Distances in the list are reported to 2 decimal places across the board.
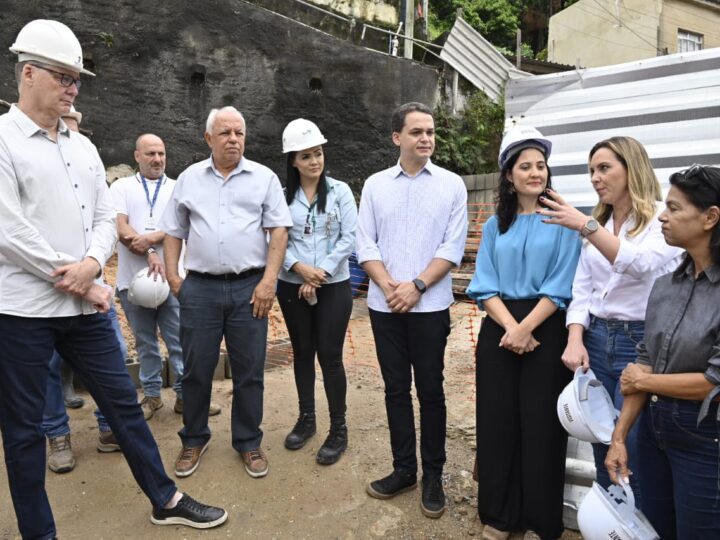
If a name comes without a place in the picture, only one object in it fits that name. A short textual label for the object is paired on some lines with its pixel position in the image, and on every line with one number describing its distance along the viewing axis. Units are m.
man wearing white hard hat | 2.24
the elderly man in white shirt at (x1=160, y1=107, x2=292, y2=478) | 3.06
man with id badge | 3.64
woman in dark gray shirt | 1.71
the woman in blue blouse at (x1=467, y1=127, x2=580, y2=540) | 2.47
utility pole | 11.20
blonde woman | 2.17
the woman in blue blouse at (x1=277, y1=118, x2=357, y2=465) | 3.30
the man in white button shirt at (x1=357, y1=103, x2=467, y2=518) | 2.85
